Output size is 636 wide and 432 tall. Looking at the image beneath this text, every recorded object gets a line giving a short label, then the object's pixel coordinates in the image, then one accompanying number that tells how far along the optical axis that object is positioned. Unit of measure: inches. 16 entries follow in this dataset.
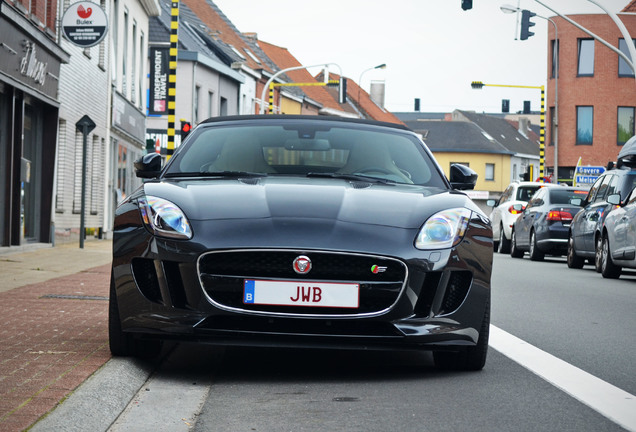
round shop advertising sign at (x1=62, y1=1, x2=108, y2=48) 851.4
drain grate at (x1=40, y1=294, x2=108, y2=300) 386.3
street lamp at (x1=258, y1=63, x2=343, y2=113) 1717.5
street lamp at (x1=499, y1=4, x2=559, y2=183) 2092.8
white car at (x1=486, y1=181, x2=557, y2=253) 1059.9
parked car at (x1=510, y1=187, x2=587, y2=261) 883.4
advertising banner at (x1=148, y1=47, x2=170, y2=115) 1578.5
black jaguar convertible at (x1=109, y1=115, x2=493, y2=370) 219.1
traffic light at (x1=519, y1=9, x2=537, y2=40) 1226.6
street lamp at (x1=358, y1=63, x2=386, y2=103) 2918.3
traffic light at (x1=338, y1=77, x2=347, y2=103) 1786.4
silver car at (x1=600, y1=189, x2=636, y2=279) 614.2
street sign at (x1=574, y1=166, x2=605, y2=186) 1762.6
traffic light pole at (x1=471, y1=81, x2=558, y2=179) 1850.4
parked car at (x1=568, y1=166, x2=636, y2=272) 696.4
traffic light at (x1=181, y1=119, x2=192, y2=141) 977.1
